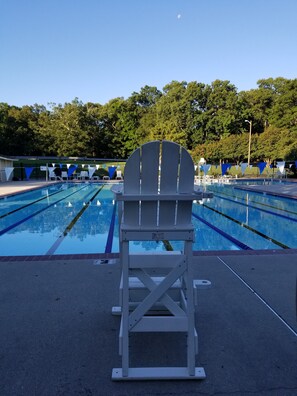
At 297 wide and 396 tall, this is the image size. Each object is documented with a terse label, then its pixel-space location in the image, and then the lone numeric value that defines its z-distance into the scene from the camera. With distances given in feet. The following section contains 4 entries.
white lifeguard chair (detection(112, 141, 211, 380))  5.65
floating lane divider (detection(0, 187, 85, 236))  24.94
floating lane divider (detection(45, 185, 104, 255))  19.66
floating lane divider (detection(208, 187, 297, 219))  32.58
